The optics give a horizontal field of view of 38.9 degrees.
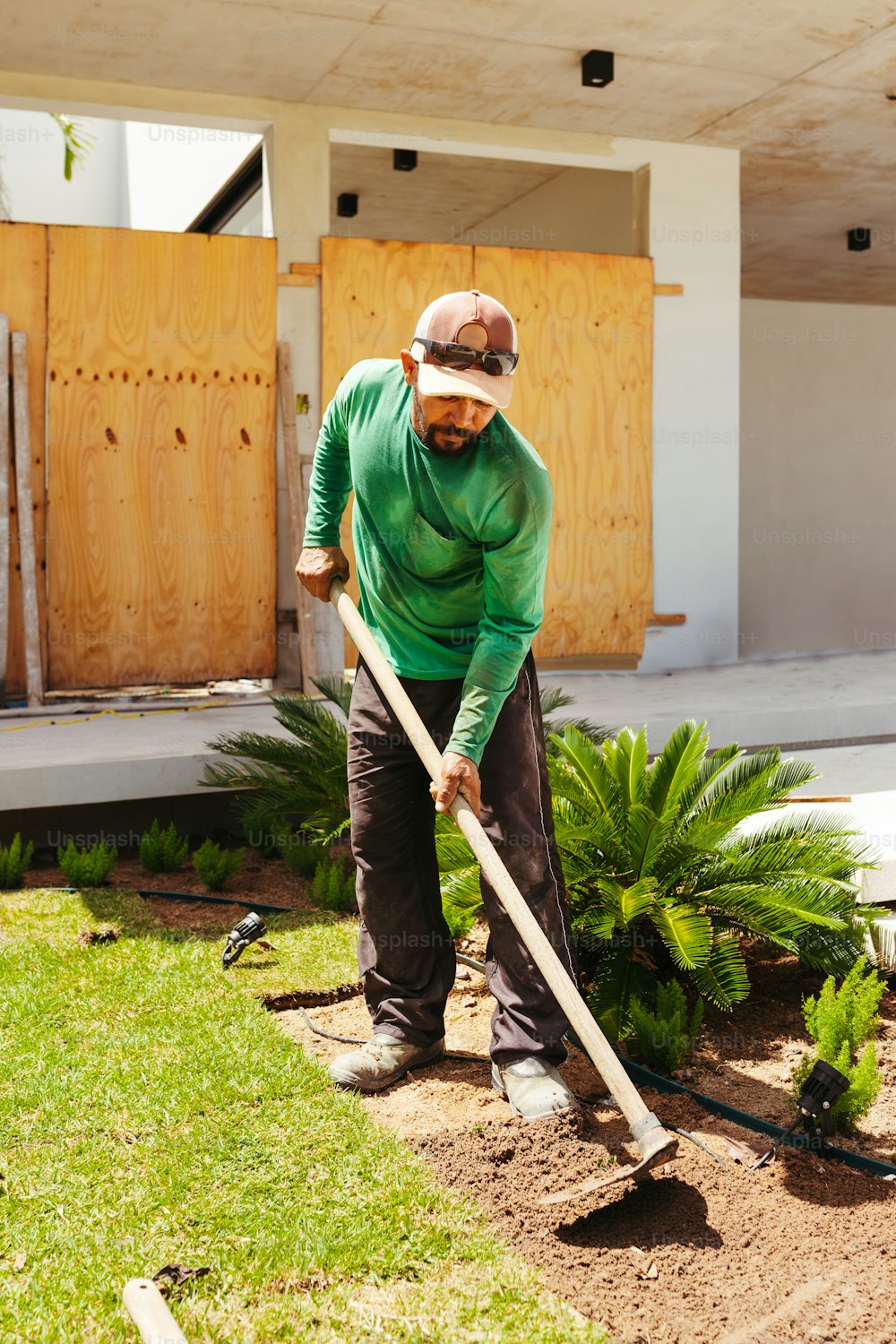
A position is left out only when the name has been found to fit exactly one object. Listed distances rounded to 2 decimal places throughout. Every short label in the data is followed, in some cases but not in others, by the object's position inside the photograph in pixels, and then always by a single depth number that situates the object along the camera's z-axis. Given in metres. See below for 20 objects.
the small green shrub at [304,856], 5.17
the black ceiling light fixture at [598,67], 7.12
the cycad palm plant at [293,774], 5.08
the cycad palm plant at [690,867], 3.46
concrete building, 6.84
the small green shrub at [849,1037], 2.87
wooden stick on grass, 2.03
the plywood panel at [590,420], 8.34
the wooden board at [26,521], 7.03
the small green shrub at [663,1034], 3.24
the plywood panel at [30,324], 7.27
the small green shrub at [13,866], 5.09
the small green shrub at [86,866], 5.04
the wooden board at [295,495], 7.40
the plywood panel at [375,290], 7.86
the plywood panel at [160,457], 7.46
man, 2.85
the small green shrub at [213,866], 5.05
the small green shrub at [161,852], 5.33
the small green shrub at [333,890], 4.81
